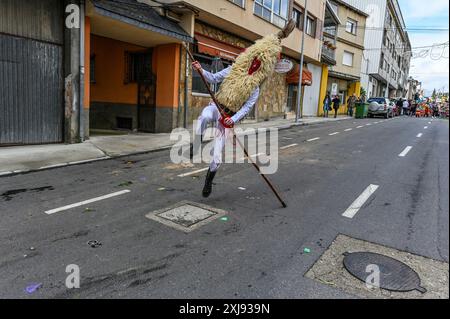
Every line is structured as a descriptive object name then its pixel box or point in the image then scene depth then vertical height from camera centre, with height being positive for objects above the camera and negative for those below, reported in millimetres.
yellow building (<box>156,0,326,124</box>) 13781 +3490
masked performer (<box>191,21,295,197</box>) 5246 +343
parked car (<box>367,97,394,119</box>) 31203 +787
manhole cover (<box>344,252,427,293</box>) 3109 -1446
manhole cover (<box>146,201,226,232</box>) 4371 -1435
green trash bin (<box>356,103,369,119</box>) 30838 +451
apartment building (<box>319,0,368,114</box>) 32188 +6037
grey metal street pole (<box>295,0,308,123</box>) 19625 +2243
